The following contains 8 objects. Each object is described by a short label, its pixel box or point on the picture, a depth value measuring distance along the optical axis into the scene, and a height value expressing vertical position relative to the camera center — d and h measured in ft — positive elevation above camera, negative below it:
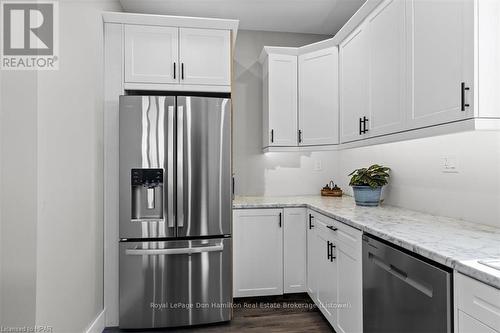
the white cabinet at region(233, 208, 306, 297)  8.53 -2.57
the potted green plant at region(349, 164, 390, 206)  7.63 -0.50
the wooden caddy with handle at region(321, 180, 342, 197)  10.43 -0.91
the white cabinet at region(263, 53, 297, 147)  9.68 +2.26
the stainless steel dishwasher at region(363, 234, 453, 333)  3.57 -1.84
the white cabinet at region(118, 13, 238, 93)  7.72 +3.14
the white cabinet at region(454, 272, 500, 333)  2.89 -1.51
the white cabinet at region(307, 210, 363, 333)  5.70 -2.47
